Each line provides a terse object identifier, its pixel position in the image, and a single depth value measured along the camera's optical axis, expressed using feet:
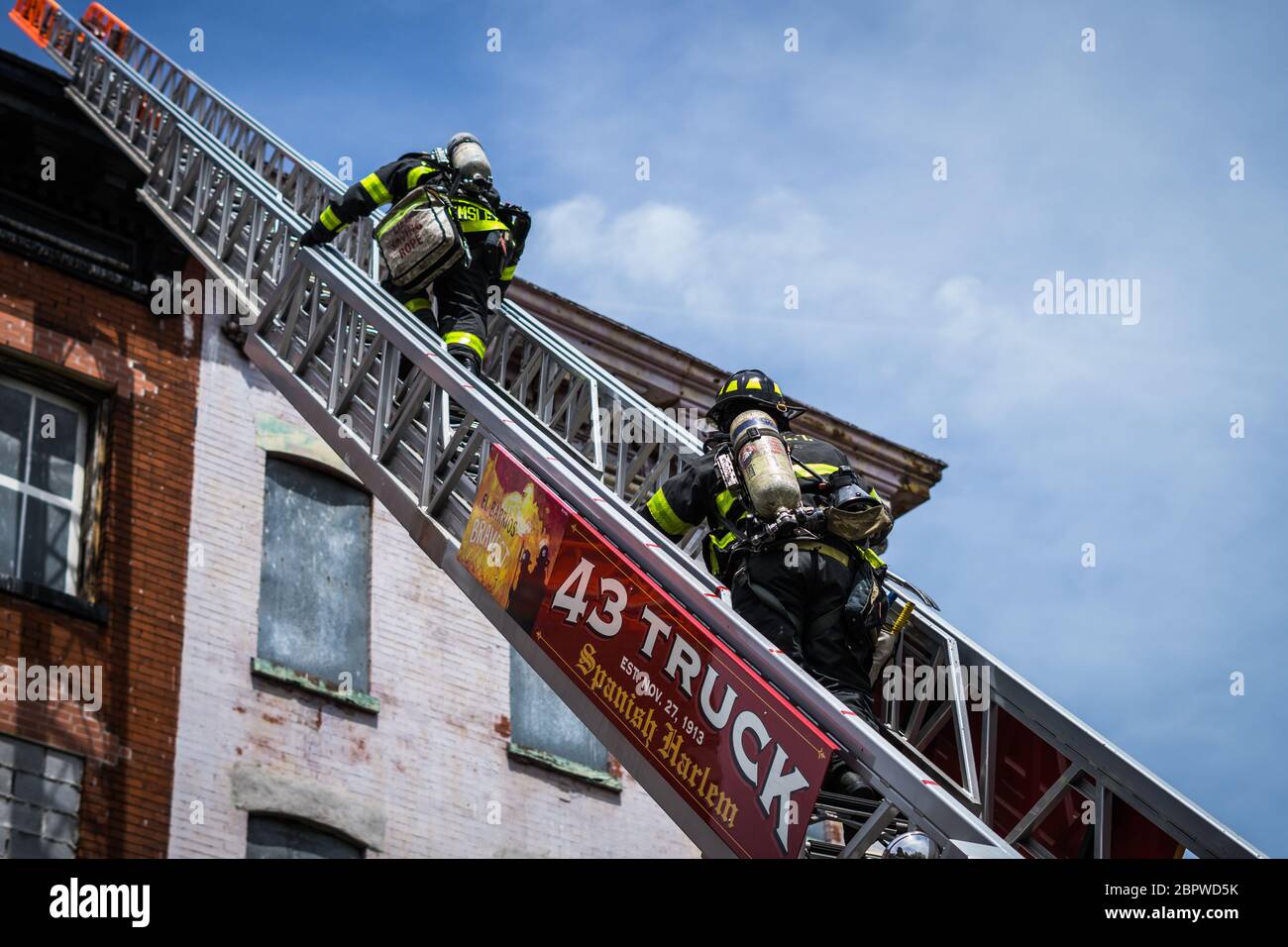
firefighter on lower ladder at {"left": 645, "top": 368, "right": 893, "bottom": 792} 25.57
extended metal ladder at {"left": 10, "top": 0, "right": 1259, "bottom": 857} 21.83
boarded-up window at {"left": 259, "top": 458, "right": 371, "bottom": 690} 44.80
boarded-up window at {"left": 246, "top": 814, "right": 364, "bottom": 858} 41.47
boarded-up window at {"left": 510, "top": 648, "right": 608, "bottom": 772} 48.47
